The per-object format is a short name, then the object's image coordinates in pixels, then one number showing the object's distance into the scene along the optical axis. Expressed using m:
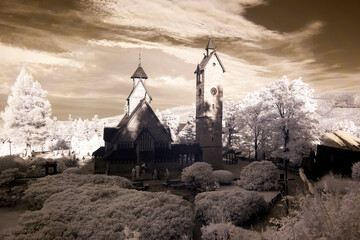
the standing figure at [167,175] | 31.73
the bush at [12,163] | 28.69
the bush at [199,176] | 25.70
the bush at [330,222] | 4.32
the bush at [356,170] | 21.30
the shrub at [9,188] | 21.39
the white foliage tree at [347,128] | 55.37
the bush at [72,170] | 30.58
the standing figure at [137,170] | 30.76
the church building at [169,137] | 34.53
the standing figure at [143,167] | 31.97
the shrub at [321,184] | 19.66
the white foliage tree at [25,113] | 47.22
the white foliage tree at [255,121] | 38.00
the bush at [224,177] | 28.94
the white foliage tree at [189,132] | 58.61
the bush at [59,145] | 71.75
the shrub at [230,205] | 15.83
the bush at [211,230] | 11.47
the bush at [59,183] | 16.06
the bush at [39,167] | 29.84
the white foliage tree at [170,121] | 71.00
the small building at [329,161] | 24.44
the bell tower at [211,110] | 37.91
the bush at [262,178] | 25.14
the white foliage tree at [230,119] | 50.94
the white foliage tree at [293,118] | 30.47
